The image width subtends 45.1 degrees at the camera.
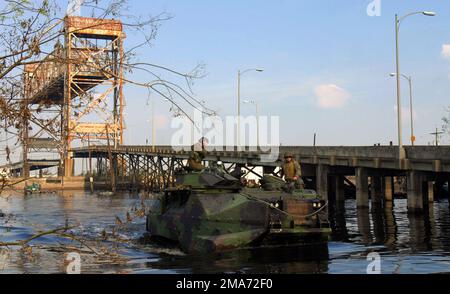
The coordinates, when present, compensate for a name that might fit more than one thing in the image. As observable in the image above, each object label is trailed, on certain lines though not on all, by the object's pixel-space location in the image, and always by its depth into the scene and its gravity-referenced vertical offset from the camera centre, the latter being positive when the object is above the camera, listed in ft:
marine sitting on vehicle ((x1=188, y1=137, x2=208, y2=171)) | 63.72 -0.15
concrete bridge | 100.42 -2.20
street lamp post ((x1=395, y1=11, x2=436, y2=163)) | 109.81 +16.96
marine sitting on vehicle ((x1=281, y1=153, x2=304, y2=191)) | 60.08 -1.85
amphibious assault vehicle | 52.26 -5.92
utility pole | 300.44 +10.89
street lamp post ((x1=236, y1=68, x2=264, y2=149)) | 170.56 +11.45
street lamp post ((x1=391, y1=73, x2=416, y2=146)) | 184.85 +14.61
